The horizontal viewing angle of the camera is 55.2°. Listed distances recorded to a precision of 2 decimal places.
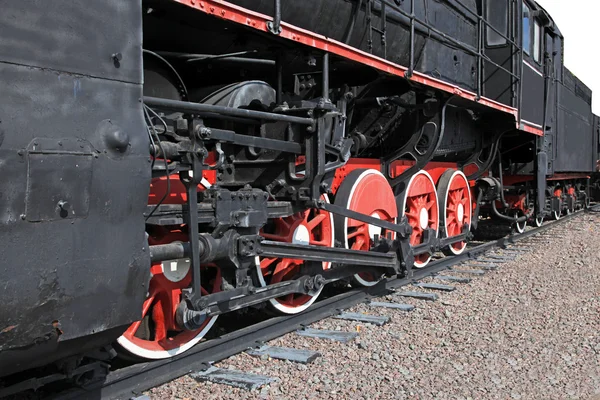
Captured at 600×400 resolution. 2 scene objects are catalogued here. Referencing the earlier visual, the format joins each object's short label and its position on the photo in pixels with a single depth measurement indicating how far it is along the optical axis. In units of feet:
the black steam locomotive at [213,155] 6.87
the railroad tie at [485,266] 23.13
